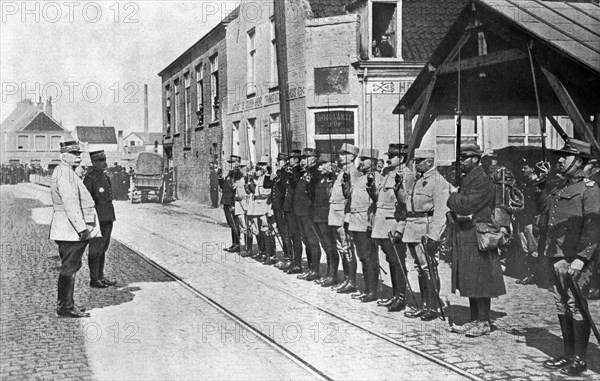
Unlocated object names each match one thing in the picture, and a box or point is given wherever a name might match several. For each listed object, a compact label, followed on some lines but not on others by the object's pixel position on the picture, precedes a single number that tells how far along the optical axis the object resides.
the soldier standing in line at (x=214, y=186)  21.94
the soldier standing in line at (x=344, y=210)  8.67
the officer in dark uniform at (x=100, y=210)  8.95
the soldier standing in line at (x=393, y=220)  7.50
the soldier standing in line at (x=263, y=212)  11.27
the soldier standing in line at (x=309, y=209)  9.54
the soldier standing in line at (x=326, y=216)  9.12
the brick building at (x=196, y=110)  23.28
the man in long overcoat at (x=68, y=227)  7.09
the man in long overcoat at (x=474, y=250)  6.34
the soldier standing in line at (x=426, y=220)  7.11
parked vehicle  23.39
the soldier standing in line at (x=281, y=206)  10.55
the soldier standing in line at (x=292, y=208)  10.09
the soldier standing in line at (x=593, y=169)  5.29
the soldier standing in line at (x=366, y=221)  8.02
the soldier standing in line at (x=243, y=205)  12.08
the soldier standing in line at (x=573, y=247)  5.14
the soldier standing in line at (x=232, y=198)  12.59
